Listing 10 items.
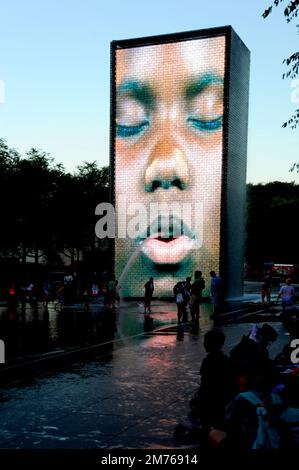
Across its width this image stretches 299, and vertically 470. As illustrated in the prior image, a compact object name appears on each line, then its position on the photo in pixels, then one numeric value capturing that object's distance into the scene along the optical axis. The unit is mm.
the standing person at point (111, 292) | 30641
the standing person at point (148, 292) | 26812
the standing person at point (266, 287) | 31453
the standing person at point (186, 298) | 22673
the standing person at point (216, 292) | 24500
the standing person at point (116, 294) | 31359
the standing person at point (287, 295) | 22625
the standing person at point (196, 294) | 22375
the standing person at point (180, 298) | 22250
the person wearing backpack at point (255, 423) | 4582
